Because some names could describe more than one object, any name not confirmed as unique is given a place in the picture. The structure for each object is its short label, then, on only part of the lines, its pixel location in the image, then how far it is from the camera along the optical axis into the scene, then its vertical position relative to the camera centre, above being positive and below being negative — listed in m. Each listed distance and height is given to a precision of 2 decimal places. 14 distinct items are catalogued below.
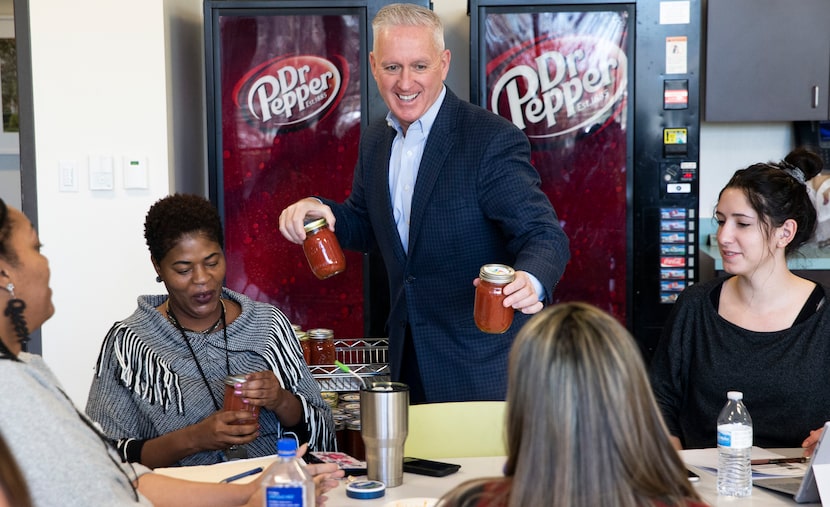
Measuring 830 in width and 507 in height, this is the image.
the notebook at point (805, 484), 1.52 -0.53
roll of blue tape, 1.62 -0.55
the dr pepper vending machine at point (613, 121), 3.49 +0.20
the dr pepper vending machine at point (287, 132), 3.54 +0.17
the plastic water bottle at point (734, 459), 1.62 -0.50
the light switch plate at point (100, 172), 3.44 +0.02
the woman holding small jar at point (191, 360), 2.09 -0.42
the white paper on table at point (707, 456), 1.78 -0.56
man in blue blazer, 2.25 -0.09
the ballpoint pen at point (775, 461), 1.80 -0.56
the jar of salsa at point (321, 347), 3.01 -0.55
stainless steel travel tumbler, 1.66 -0.45
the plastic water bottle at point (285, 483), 1.33 -0.44
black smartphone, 1.75 -0.55
